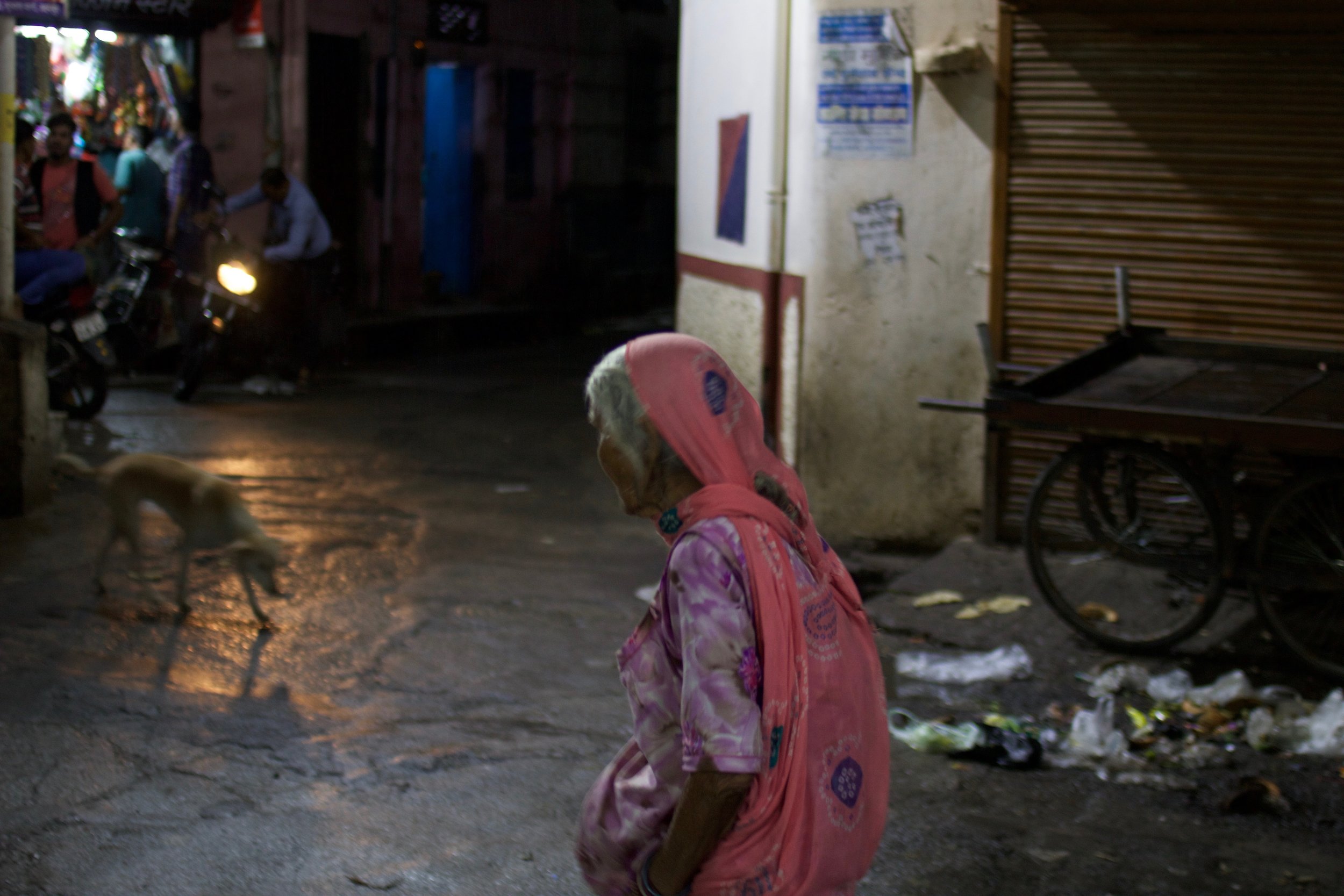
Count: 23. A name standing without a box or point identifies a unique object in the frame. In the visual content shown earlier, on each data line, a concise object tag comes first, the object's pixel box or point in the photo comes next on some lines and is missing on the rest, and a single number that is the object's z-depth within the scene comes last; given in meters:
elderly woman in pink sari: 2.02
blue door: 17.30
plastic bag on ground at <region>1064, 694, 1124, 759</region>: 4.80
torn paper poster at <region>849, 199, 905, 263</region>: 7.21
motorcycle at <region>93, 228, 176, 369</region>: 11.49
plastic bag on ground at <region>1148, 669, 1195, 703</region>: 5.33
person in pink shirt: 10.75
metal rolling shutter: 6.40
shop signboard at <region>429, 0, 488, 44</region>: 16.22
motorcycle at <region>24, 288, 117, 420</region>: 9.82
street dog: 5.78
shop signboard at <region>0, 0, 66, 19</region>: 6.97
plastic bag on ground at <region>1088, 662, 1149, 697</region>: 5.41
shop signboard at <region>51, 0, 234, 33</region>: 12.41
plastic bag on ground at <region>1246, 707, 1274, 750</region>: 4.84
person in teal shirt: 13.42
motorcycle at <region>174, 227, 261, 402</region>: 11.41
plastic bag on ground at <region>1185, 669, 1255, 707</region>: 5.18
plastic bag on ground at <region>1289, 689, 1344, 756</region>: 4.78
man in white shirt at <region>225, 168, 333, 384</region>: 12.32
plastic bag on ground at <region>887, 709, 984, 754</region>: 4.78
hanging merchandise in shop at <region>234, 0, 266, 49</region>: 13.97
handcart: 5.36
